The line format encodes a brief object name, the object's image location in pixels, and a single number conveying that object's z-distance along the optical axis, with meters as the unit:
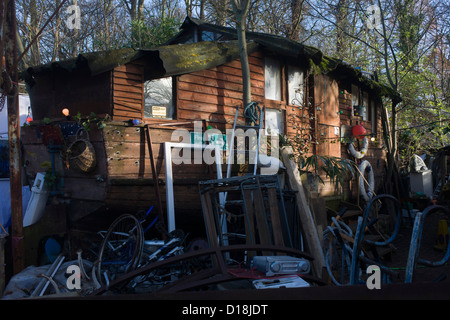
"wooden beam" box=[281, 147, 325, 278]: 5.11
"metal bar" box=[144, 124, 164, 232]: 6.50
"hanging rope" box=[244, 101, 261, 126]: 7.99
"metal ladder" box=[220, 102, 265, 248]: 6.63
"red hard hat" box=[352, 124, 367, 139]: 11.91
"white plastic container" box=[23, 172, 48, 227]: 6.87
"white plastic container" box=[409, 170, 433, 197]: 13.98
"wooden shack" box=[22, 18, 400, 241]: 6.46
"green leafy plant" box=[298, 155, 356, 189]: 8.78
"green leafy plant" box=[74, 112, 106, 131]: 6.22
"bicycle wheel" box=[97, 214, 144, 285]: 5.44
